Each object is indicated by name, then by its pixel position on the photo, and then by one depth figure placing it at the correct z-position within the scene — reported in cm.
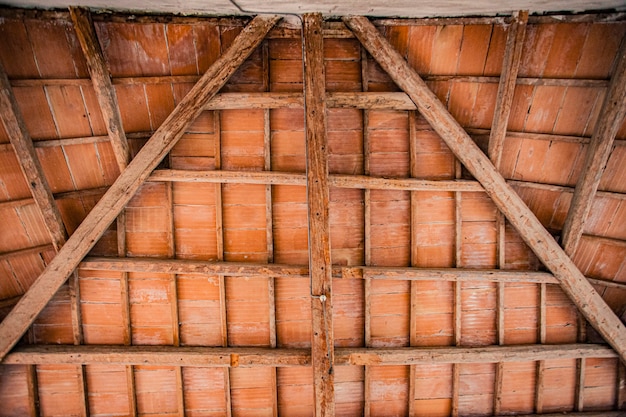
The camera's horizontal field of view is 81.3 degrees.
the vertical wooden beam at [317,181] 334
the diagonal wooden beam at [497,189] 375
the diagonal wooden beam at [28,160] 340
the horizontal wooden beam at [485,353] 408
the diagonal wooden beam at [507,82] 353
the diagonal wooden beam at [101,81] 343
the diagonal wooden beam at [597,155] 350
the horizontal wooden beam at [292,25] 353
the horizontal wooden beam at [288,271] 398
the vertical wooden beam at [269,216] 398
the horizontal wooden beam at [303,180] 396
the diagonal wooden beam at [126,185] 366
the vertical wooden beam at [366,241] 402
